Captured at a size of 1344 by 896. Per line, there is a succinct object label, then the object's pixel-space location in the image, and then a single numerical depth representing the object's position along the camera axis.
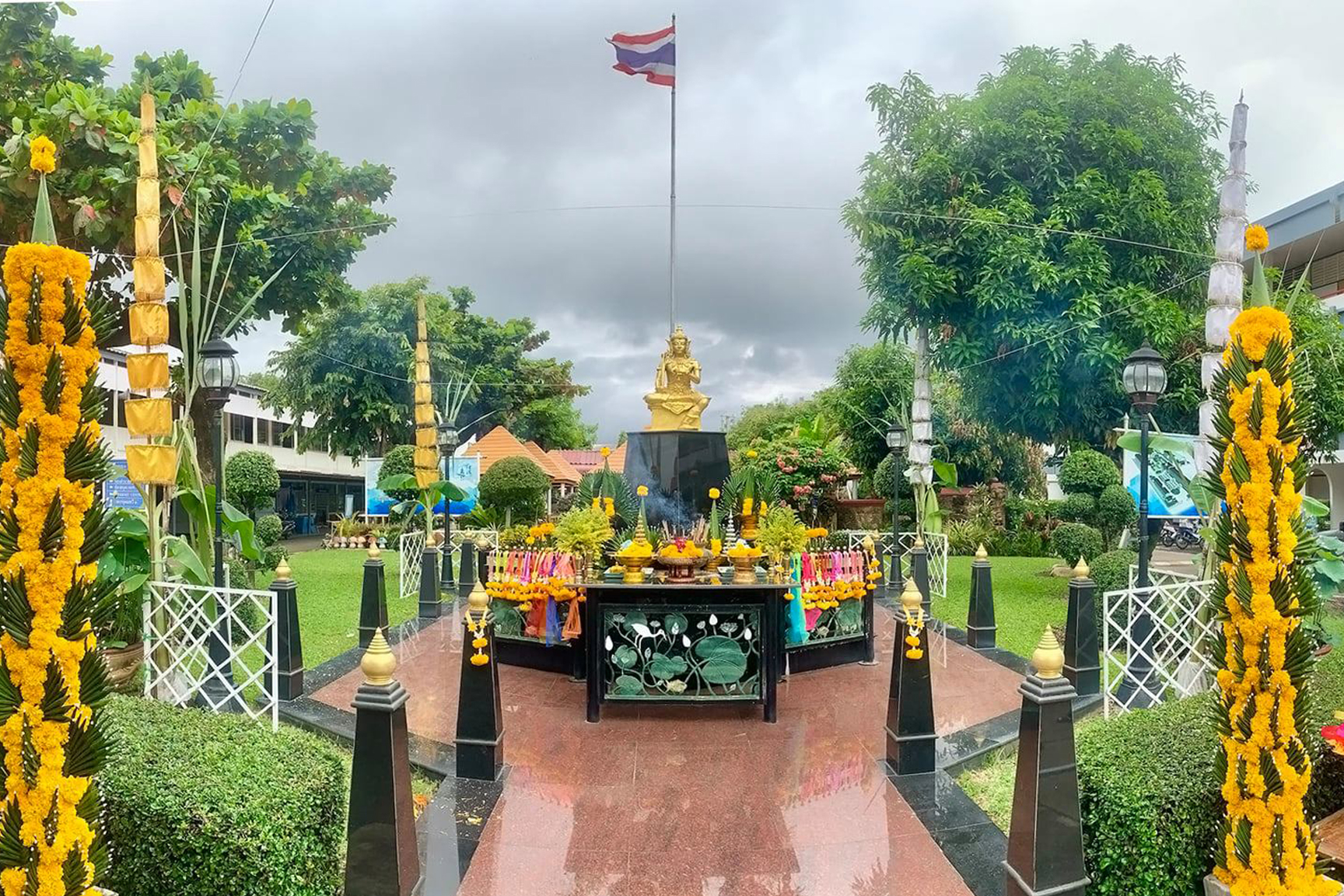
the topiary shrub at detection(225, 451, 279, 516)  11.58
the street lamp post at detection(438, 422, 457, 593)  11.21
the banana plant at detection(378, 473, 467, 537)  10.88
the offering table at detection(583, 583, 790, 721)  5.25
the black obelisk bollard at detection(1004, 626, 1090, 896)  2.90
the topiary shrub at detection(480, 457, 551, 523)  17.36
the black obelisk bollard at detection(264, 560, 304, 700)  5.95
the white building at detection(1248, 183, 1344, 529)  16.61
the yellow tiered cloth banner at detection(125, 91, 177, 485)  5.16
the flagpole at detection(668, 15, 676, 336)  10.30
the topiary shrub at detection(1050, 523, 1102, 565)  10.73
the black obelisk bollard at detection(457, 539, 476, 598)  11.01
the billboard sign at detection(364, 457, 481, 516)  15.11
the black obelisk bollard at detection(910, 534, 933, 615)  10.12
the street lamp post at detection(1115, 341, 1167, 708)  5.86
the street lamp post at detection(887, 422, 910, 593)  10.30
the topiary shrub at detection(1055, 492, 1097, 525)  11.86
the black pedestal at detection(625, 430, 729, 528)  9.84
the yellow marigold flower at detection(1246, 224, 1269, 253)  2.99
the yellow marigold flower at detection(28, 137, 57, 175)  2.23
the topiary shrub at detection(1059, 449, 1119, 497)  11.74
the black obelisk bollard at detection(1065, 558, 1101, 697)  5.90
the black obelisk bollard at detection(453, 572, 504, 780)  4.39
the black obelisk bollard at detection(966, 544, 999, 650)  7.75
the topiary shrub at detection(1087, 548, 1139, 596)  8.03
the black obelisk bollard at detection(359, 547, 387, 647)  7.77
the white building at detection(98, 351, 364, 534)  26.12
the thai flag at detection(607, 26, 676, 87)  10.73
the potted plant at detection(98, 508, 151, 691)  4.78
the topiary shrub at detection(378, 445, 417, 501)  17.29
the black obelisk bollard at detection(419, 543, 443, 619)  9.65
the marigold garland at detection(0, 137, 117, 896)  2.15
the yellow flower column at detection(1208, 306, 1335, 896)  2.63
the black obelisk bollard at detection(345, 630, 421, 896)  2.88
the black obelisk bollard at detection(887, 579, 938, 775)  4.48
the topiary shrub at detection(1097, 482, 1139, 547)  11.48
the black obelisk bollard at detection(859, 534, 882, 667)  6.92
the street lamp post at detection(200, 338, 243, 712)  5.46
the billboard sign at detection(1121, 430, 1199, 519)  8.63
